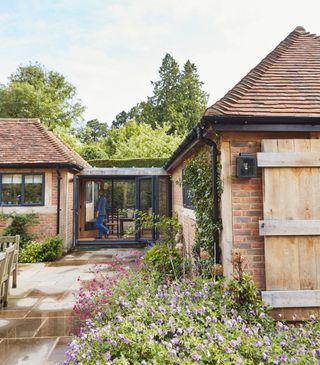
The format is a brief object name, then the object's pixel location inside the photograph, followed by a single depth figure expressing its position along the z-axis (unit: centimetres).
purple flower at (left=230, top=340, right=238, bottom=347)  246
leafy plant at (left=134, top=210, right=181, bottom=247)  841
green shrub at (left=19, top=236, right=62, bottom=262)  896
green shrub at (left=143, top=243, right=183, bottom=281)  571
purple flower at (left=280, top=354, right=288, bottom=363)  239
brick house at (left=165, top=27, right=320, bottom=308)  386
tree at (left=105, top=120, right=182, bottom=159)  2316
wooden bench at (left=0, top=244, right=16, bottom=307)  474
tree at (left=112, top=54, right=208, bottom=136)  3566
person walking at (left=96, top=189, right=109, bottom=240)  1242
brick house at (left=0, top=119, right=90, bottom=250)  1009
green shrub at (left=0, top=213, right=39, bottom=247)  969
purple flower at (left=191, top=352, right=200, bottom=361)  227
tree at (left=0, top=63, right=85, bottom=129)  2780
